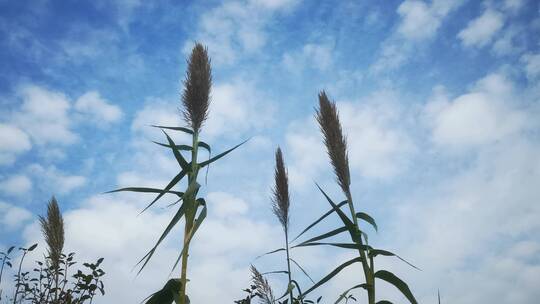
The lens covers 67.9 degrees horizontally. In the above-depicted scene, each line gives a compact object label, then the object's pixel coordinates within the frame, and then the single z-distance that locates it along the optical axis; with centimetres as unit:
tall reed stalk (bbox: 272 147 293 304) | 359
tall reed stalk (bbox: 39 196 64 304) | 361
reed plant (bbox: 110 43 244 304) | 276
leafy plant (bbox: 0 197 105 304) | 362
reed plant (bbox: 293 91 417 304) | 283
